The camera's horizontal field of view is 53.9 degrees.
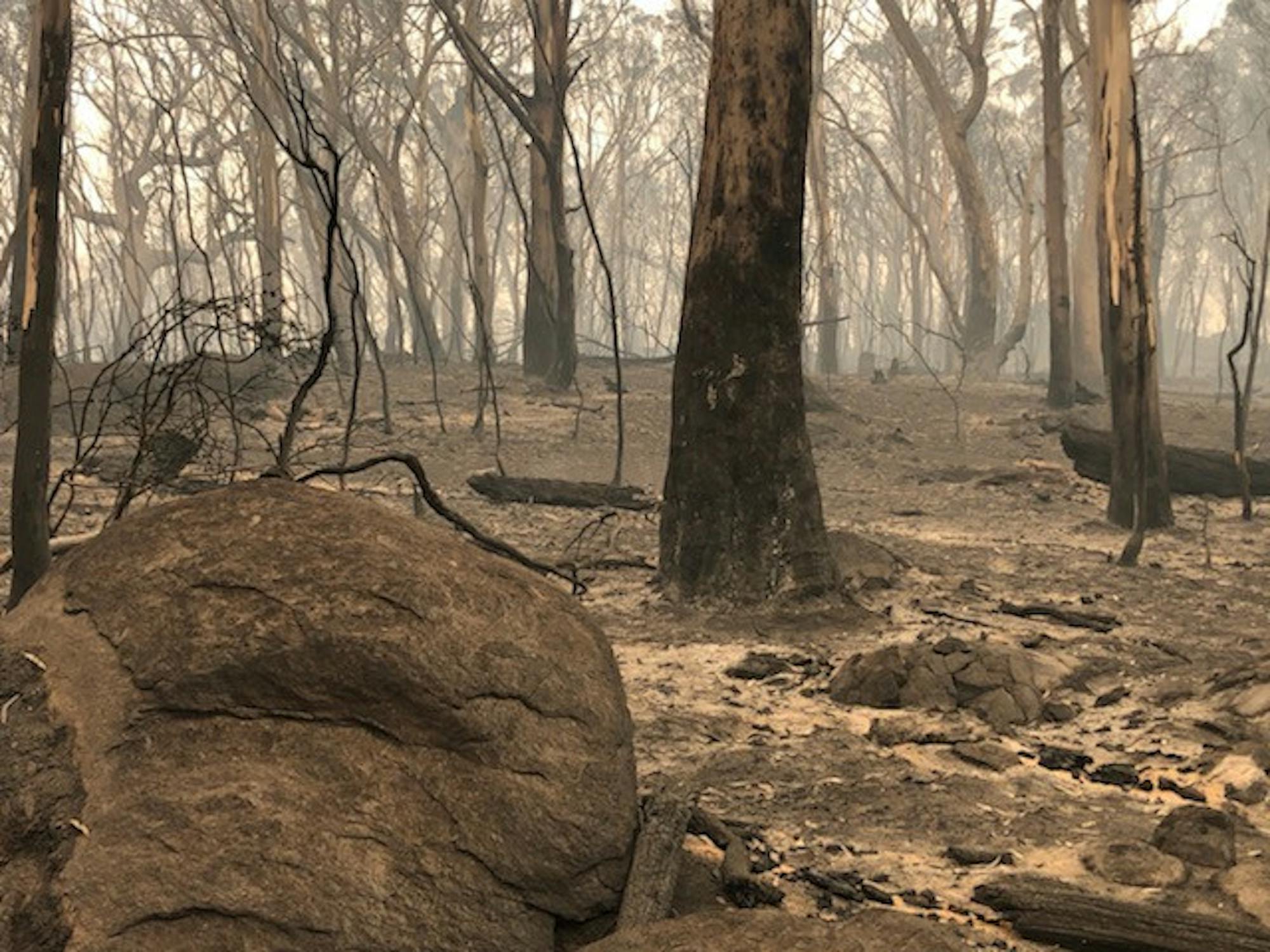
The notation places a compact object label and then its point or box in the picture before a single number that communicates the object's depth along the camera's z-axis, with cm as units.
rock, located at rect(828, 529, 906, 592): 629
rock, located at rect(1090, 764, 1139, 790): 379
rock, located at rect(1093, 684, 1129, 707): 455
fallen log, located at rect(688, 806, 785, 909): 288
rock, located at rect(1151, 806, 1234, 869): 311
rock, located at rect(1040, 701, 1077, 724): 440
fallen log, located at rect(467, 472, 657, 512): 830
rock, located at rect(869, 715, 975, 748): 416
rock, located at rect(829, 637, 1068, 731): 444
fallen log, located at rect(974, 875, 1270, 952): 264
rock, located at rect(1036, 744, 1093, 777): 391
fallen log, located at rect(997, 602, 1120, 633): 564
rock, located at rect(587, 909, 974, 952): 236
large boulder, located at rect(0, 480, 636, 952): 226
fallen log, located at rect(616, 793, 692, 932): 264
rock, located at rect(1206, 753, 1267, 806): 354
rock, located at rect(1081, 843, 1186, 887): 305
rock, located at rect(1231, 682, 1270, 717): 410
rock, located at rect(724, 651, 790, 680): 489
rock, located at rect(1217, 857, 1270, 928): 287
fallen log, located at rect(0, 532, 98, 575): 472
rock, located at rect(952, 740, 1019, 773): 392
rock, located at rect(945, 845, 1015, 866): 320
